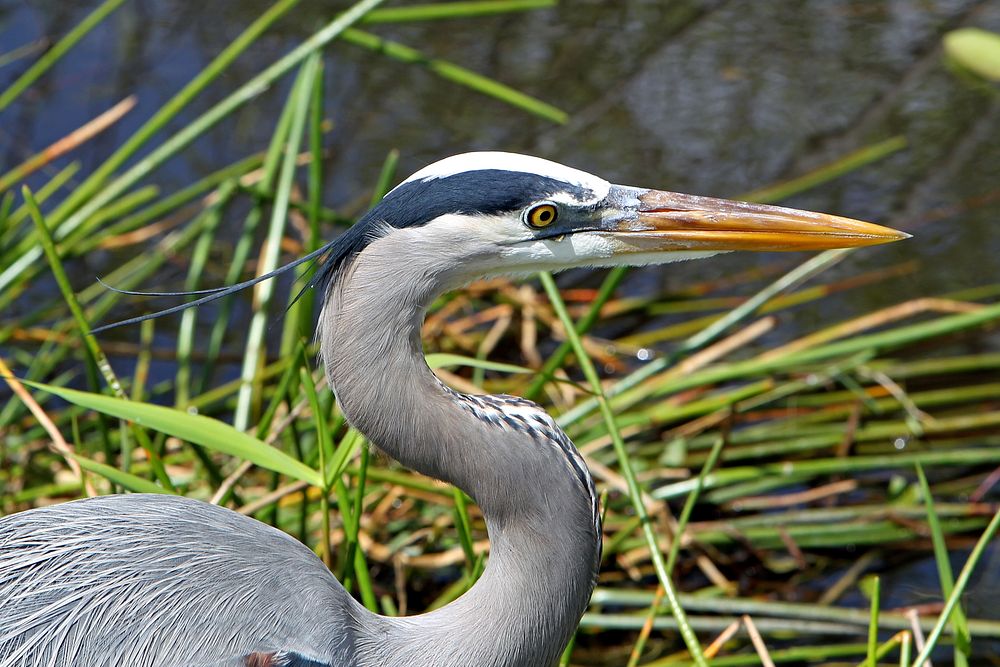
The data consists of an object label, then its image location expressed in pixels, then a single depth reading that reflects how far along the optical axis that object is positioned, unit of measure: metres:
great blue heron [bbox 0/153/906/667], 3.59
